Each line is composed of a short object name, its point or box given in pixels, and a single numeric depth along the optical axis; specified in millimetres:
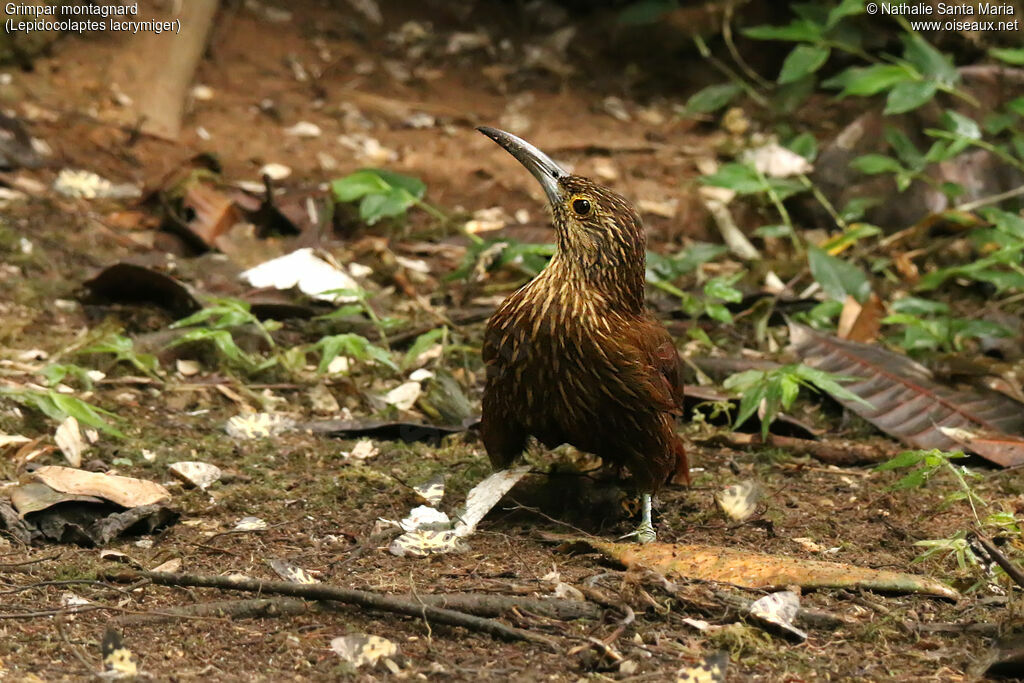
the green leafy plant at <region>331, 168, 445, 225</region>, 10500
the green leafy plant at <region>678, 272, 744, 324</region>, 9789
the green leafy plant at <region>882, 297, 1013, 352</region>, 10250
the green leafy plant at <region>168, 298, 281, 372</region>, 8977
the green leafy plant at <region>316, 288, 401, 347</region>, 9633
